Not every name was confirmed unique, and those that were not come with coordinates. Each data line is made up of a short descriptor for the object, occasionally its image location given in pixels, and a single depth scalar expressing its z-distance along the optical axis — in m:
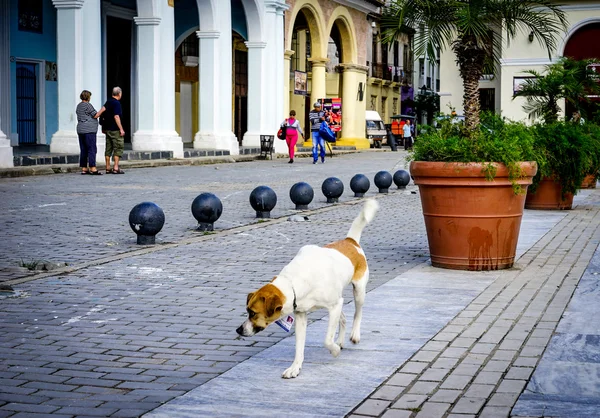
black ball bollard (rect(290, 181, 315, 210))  14.32
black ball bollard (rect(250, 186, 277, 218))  12.92
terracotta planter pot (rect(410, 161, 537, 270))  8.52
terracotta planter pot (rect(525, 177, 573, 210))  14.50
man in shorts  21.70
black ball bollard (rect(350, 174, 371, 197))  17.06
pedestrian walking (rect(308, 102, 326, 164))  30.33
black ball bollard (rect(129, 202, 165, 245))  10.09
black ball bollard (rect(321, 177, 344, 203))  15.59
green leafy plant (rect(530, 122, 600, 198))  13.73
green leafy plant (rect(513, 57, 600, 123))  18.64
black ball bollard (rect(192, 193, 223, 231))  11.42
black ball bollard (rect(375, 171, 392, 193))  18.12
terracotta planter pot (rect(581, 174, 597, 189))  19.36
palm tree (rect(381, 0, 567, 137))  9.70
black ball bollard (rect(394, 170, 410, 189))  19.02
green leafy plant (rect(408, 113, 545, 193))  8.50
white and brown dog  4.64
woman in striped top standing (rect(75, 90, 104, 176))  21.44
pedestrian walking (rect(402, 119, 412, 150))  52.71
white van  54.94
